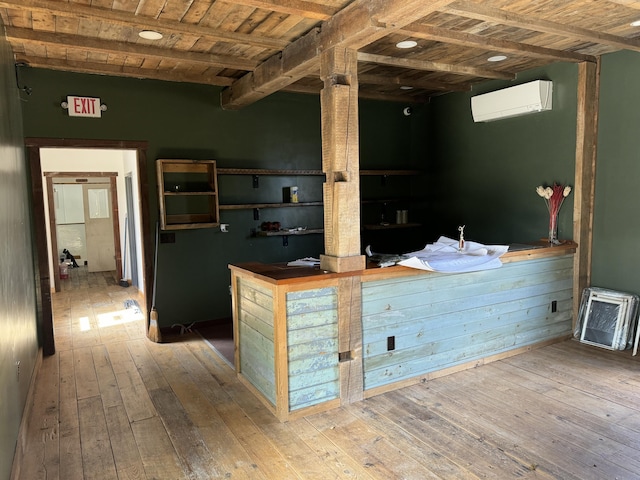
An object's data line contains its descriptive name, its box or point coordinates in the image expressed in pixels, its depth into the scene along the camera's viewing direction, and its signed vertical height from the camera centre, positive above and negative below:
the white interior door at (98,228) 9.20 -0.58
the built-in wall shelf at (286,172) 4.91 +0.28
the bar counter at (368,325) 2.98 -0.96
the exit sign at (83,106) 4.27 +0.87
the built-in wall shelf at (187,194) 4.62 +0.05
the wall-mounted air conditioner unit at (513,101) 4.41 +0.91
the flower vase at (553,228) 4.44 -0.36
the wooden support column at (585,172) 4.23 +0.17
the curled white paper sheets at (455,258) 3.36 -0.51
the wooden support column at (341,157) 3.05 +0.26
